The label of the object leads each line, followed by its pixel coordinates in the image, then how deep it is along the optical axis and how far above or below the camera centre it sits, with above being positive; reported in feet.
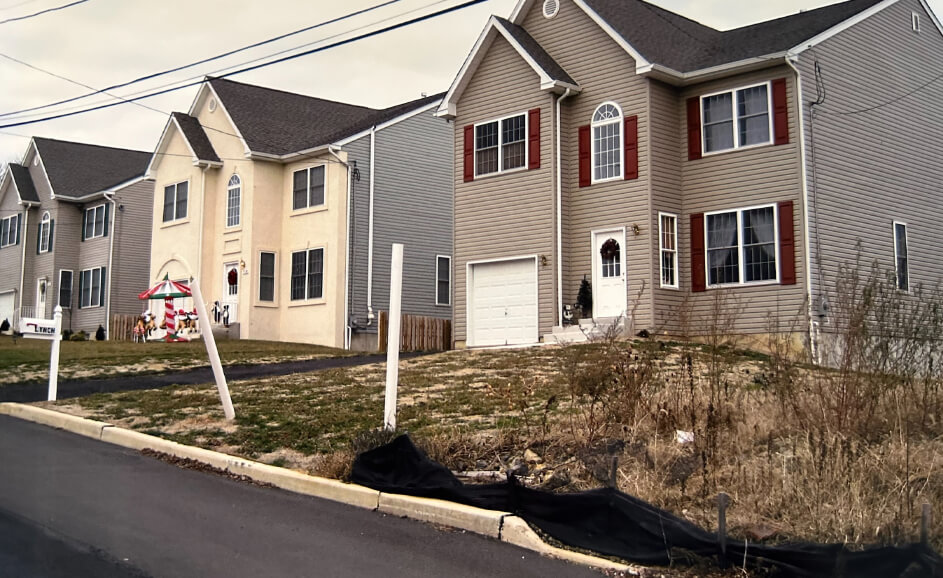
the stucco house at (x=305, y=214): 98.68 +15.82
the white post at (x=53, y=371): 52.49 -0.77
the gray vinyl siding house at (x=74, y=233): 130.00 +18.12
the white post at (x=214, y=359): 42.37 -0.06
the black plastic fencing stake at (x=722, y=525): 21.25 -3.72
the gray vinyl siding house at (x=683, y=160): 67.26 +15.21
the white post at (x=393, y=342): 34.94 +0.61
